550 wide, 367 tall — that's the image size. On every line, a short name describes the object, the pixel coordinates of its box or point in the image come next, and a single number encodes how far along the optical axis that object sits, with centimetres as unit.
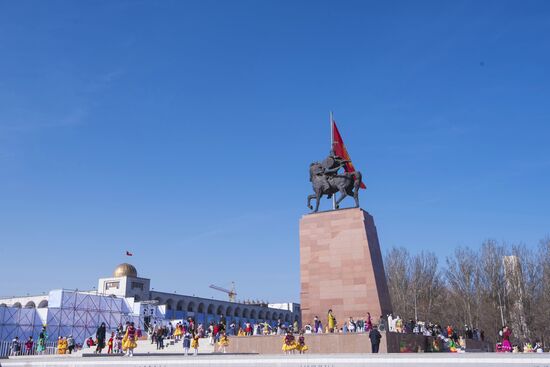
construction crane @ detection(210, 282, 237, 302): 12550
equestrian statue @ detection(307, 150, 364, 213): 2455
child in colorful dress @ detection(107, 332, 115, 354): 2230
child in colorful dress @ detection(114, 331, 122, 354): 2290
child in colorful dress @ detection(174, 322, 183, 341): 2594
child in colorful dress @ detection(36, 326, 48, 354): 2398
